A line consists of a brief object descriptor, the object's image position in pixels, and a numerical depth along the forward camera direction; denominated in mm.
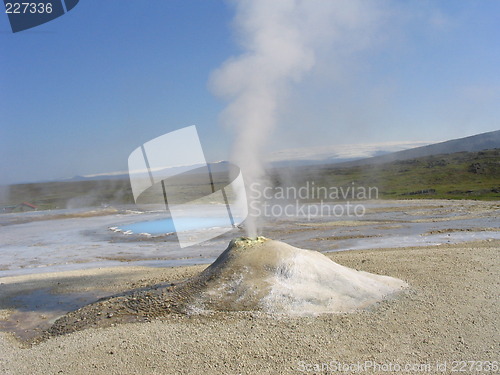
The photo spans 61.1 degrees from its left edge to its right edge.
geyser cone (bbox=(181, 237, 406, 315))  10102
